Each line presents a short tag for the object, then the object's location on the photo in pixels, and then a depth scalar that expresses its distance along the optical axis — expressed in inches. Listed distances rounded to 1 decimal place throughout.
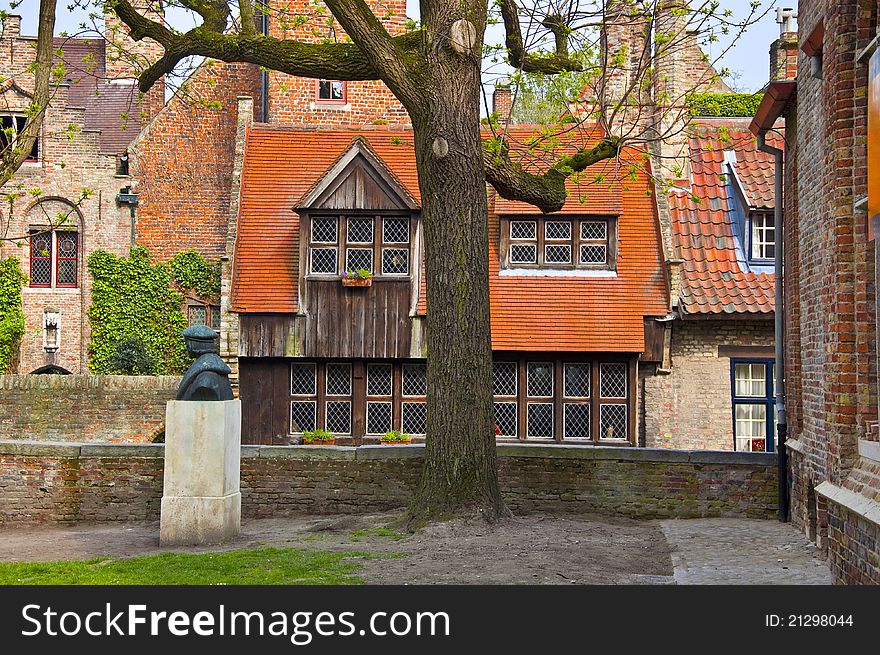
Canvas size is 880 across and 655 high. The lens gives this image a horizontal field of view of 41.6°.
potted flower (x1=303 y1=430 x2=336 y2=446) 930.7
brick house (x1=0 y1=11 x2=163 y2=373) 1185.4
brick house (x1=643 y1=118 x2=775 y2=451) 932.6
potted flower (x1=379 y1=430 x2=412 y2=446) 926.4
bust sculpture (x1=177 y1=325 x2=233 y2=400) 468.1
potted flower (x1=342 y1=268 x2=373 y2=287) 935.7
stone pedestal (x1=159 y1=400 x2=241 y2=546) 468.1
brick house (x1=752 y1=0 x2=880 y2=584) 339.0
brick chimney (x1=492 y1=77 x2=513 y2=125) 1573.6
